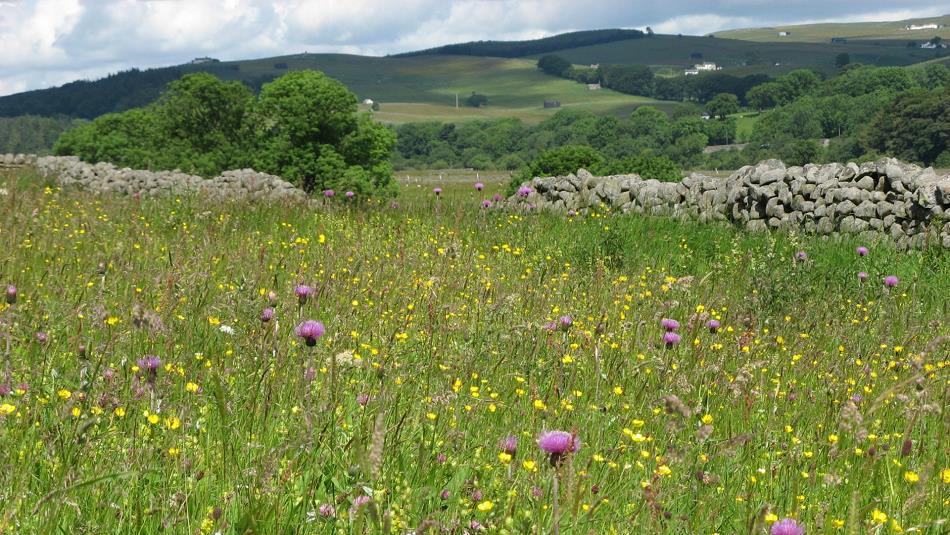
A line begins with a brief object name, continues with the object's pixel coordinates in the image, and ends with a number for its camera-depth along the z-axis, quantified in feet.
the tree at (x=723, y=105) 554.05
